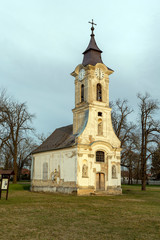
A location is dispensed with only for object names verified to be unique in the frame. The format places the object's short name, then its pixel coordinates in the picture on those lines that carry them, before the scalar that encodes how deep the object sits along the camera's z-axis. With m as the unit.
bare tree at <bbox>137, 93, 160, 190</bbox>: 34.70
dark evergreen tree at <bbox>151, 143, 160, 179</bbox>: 55.32
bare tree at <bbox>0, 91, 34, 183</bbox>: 37.69
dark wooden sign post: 20.58
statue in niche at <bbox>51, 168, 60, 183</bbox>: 29.80
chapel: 27.28
